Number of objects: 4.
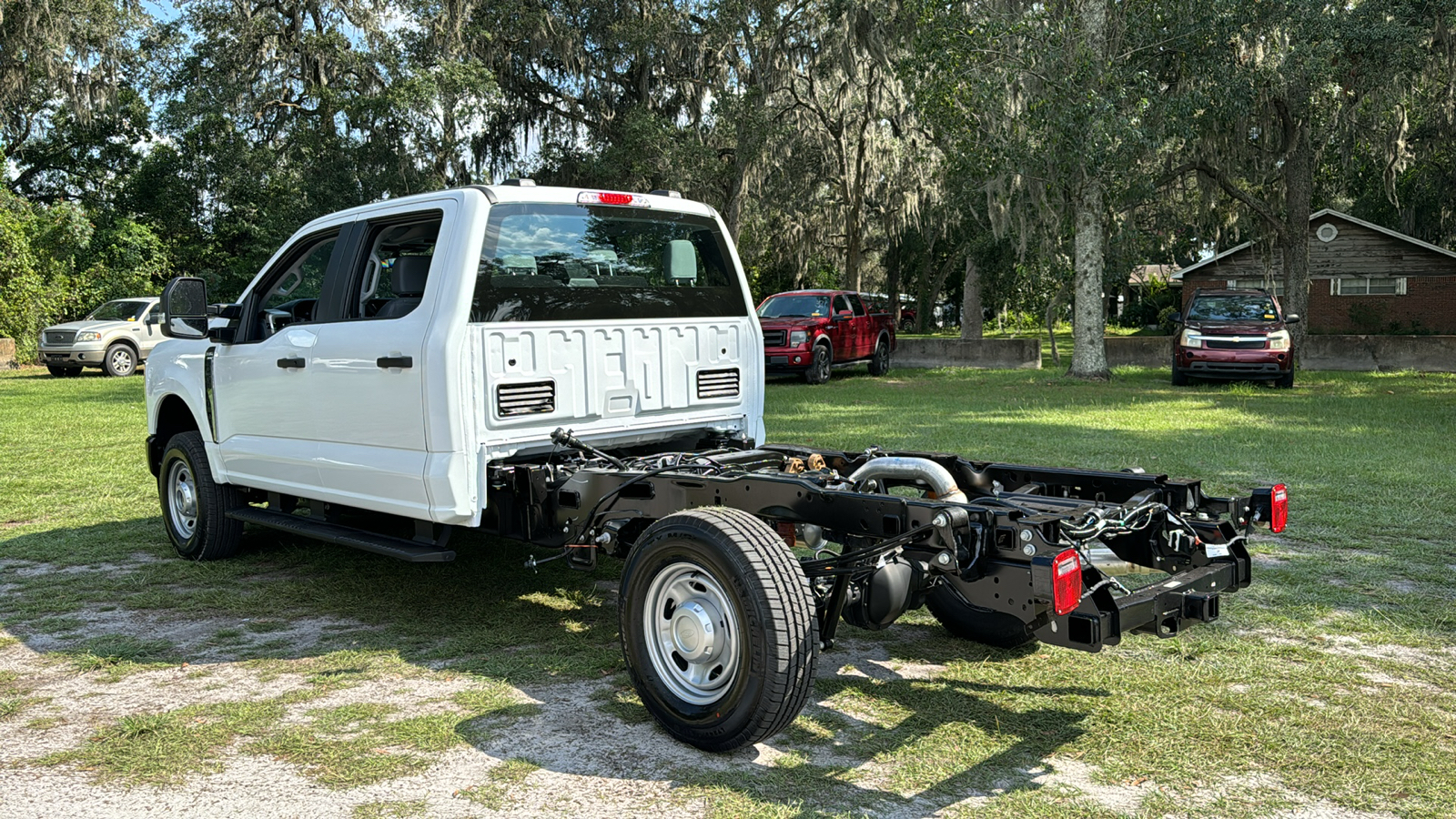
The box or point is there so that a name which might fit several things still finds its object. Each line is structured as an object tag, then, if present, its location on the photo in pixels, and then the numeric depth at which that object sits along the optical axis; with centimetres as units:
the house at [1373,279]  3869
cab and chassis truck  378
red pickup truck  2114
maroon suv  1905
